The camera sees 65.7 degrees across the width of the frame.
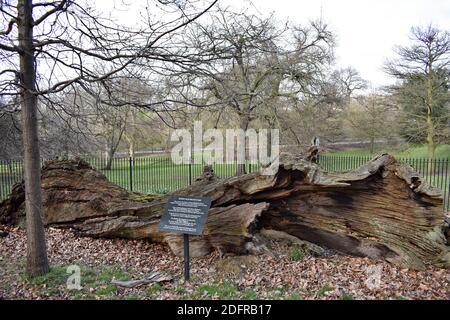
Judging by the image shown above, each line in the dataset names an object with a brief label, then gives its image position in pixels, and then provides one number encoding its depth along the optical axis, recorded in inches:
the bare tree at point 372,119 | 918.4
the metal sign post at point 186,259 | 184.3
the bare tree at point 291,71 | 532.4
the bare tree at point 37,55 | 176.9
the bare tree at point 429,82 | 792.9
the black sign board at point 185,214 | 183.5
